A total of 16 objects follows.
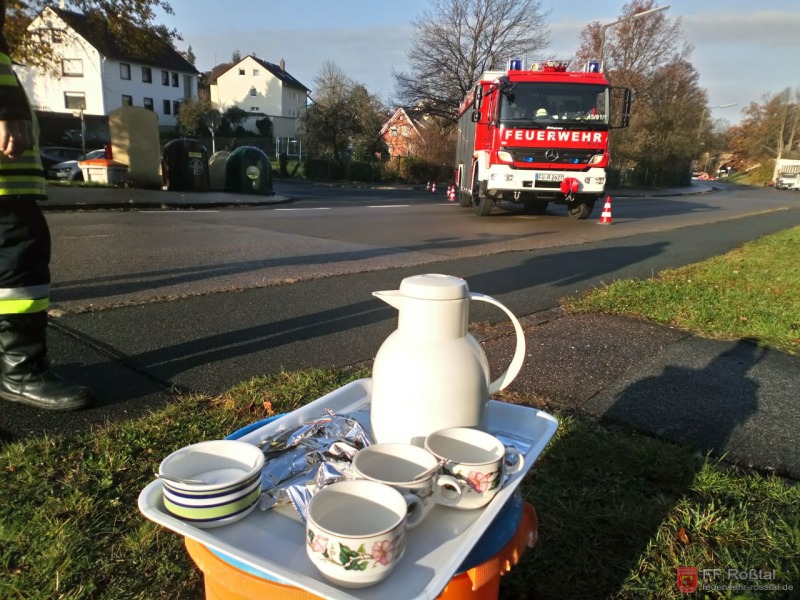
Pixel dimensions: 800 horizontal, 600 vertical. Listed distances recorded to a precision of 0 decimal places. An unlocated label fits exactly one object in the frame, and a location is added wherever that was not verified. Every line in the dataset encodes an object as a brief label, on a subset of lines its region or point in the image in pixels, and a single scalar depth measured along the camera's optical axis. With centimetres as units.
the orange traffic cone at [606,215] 1406
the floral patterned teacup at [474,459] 112
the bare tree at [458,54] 3878
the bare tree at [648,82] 4194
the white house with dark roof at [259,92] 6750
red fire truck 1232
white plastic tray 92
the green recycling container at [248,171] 1928
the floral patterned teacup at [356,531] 91
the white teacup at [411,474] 107
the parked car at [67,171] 2128
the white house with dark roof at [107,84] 4878
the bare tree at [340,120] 3956
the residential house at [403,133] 4019
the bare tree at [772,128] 7131
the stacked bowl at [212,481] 102
